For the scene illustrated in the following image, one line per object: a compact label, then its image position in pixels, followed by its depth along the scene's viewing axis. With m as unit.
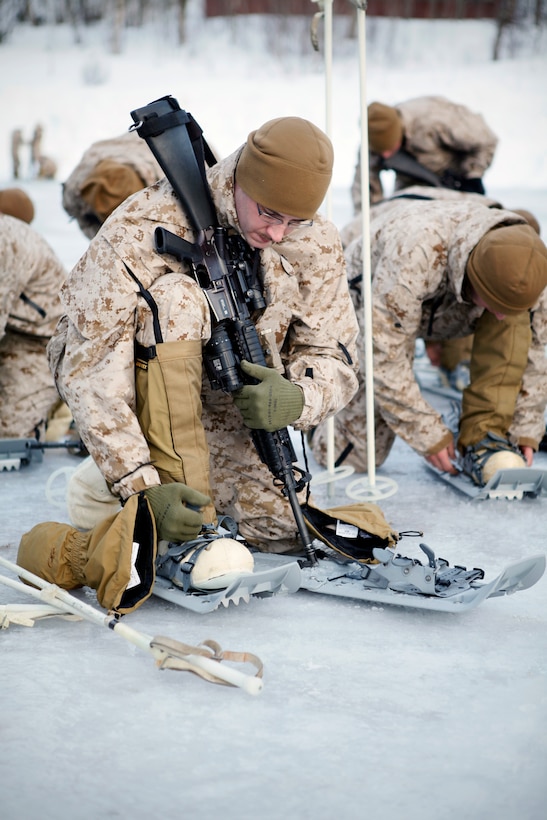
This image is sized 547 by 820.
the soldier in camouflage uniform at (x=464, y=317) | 3.59
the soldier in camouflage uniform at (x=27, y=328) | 4.38
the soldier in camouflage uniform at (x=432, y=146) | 5.91
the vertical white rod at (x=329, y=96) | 3.45
